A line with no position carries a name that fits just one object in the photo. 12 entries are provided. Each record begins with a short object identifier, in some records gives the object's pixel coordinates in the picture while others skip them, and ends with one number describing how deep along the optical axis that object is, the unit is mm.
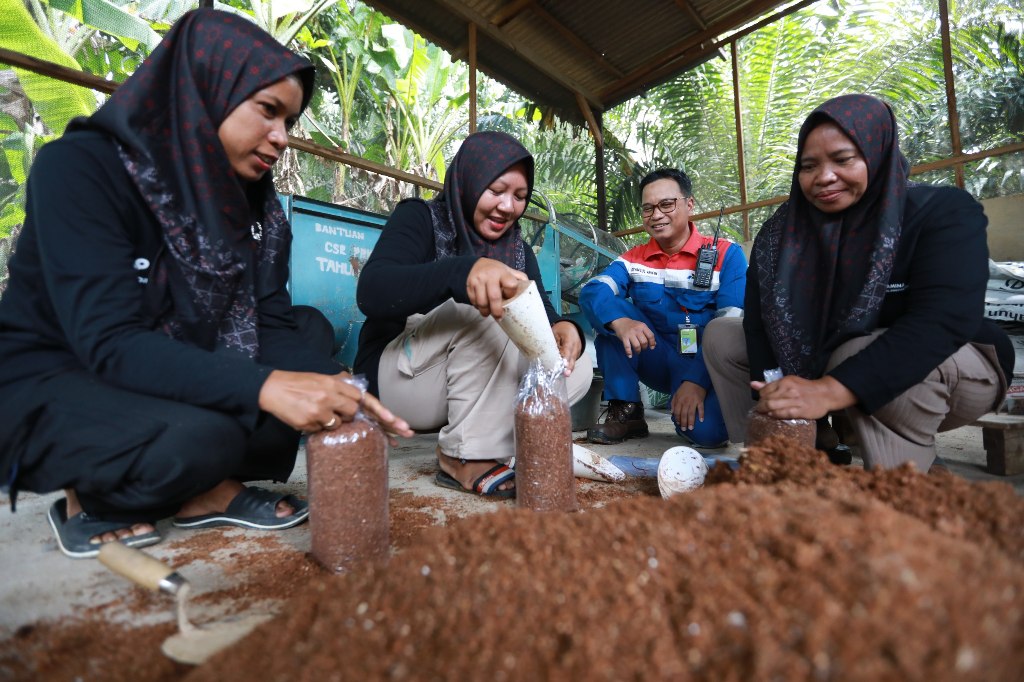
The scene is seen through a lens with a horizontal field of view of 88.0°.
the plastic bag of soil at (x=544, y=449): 1394
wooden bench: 1959
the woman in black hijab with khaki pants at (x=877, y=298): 1475
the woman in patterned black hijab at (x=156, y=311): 1134
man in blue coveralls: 2801
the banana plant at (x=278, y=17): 6738
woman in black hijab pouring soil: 1728
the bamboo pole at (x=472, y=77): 4555
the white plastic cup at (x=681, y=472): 1511
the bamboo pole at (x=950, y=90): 4117
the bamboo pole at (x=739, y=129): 5238
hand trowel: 742
